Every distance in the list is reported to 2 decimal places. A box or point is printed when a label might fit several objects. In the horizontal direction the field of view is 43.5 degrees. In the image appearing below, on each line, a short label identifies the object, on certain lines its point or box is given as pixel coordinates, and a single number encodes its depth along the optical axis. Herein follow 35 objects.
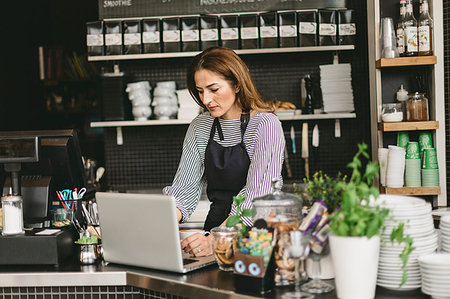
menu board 4.38
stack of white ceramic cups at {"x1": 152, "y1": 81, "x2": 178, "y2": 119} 4.32
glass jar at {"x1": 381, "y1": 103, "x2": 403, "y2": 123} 3.49
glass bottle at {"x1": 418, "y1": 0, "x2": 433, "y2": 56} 3.39
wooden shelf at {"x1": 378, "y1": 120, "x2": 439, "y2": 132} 3.42
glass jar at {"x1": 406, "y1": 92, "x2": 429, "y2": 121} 3.46
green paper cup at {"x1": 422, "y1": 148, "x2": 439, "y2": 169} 3.39
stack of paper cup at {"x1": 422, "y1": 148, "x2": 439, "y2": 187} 3.39
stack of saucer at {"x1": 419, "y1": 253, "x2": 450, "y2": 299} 1.52
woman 2.30
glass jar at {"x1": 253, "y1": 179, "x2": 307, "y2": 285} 1.66
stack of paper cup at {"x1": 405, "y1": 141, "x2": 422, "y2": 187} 3.41
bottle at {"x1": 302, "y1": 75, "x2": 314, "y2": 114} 4.30
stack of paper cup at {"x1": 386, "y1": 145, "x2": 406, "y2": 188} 3.35
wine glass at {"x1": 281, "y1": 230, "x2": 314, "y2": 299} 1.58
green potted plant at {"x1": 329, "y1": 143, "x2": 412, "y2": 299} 1.49
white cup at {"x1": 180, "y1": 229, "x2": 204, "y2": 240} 2.21
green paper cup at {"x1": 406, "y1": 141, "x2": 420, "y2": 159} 3.42
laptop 1.77
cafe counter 1.78
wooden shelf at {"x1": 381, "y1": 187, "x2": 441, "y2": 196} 3.39
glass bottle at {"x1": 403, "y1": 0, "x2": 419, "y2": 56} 3.40
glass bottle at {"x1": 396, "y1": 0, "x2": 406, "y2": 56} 3.44
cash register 2.06
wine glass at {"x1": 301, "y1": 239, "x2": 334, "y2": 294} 1.63
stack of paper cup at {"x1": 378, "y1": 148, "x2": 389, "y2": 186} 3.51
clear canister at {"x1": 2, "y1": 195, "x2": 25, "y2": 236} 2.11
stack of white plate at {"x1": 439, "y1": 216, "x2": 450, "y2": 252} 1.73
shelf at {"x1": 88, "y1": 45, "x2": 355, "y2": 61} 4.19
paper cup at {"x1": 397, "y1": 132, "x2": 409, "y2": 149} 3.55
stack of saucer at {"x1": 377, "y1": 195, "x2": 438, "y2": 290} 1.60
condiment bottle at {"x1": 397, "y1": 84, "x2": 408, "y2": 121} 3.55
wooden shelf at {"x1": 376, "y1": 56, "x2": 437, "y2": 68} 3.39
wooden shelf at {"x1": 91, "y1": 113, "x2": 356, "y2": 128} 4.19
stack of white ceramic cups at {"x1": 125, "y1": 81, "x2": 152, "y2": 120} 4.34
